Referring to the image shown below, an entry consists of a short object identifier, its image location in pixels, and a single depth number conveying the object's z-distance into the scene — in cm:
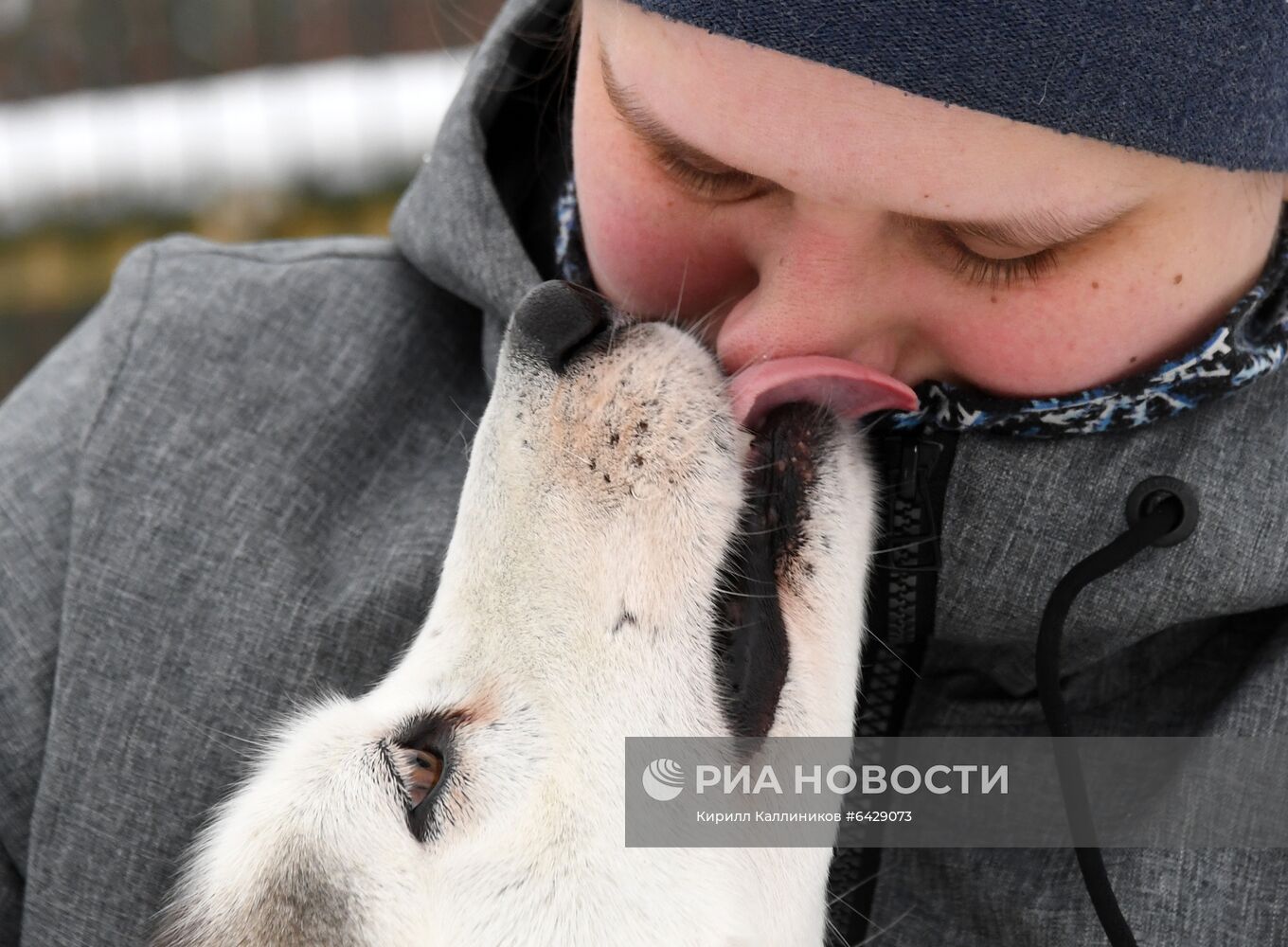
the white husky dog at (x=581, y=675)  75
